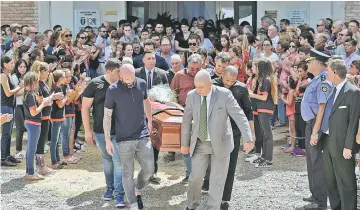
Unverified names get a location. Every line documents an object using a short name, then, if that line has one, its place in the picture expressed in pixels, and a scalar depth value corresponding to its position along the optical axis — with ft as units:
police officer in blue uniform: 25.68
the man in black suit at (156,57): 33.47
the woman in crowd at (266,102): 32.60
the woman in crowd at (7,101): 33.32
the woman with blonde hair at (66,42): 44.14
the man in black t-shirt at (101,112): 26.21
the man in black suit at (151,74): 30.35
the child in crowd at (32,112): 29.84
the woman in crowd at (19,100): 34.53
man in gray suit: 23.94
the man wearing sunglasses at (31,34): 48.96
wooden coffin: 26.12
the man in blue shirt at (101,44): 46.80
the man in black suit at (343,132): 23.06
